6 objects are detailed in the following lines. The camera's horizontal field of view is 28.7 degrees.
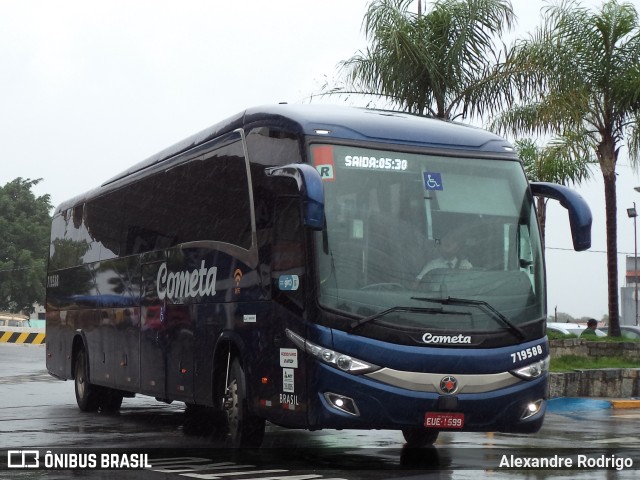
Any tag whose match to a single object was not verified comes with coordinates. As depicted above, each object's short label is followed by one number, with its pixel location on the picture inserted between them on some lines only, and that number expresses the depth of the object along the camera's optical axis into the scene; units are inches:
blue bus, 430.3
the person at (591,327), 1240.5
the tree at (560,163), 1026.7
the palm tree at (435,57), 994.7
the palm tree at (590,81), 1004.6
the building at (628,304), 2704.2
